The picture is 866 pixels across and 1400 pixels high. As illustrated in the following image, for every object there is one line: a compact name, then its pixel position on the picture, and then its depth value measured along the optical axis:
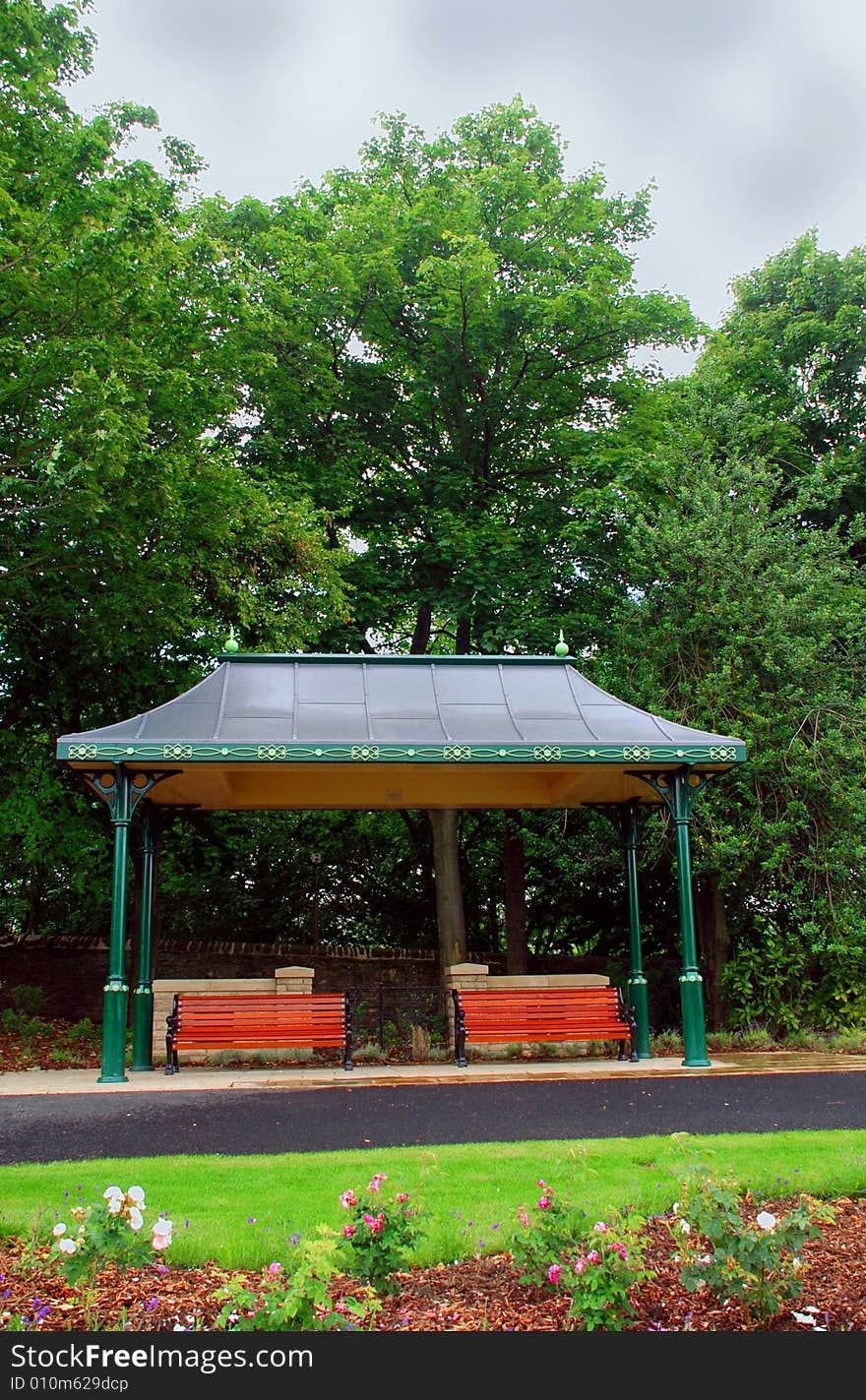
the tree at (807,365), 19.95
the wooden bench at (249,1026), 11.12
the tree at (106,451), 11.79
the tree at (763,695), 14.91
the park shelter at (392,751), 10.91
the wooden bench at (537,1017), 11.63
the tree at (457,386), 17.20
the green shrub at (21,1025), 15.22
